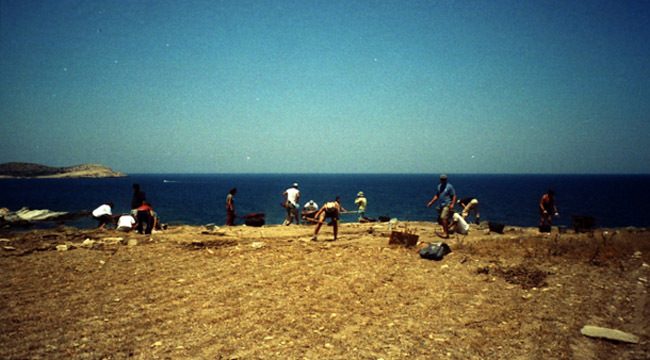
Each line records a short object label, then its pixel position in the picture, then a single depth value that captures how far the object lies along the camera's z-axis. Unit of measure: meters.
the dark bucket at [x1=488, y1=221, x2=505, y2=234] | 14.61
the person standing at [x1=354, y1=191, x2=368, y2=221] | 19.40
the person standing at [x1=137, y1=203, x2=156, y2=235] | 13.27
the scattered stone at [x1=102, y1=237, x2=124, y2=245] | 11.32
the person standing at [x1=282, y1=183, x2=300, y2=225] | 17.83
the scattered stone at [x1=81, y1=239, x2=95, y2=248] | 10.79
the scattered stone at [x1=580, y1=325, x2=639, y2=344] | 4.80
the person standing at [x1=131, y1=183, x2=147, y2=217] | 13.41
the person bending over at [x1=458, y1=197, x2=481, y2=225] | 14.54
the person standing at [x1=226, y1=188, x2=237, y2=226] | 16.72
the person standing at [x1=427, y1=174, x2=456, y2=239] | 11.97
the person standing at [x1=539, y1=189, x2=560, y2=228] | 14.52
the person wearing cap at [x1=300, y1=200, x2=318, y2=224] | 17.69
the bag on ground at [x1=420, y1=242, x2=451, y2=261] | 9.34
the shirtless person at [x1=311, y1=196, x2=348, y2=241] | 11.73
